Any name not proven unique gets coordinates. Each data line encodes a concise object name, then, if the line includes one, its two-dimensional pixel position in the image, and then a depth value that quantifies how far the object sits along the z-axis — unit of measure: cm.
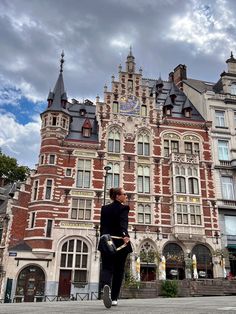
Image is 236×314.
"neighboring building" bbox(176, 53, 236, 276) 2380
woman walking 450
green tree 3356
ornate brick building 2103
